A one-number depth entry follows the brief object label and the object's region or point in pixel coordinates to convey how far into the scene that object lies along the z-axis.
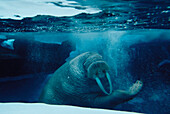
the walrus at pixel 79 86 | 5.64
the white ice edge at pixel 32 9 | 4.06
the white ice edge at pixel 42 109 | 3.46
